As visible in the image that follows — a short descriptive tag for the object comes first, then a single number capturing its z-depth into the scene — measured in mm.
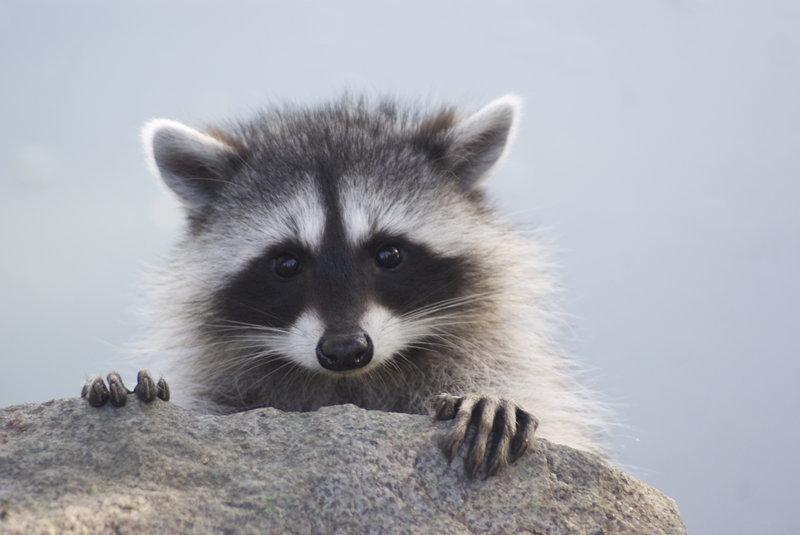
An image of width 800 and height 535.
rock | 4488
